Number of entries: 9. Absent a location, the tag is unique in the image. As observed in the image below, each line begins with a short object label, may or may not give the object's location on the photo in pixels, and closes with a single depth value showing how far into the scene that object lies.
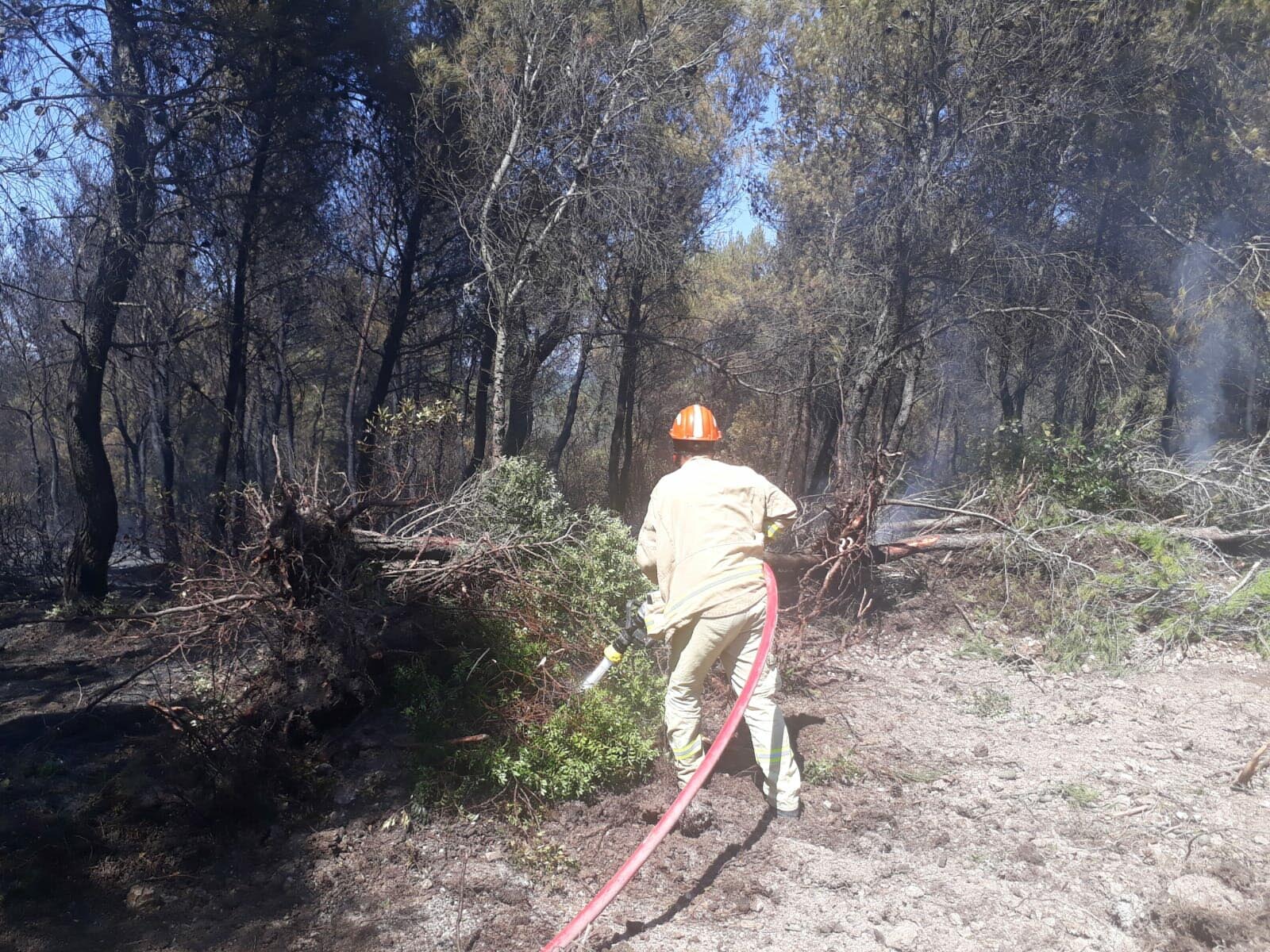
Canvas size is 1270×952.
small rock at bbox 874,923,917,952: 3.28
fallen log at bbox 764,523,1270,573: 7.57
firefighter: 4.18
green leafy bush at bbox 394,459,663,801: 4.23
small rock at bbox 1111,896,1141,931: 3.33
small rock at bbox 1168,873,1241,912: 3.42
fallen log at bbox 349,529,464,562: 5.03
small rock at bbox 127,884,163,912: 3.35
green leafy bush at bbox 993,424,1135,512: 8.55
